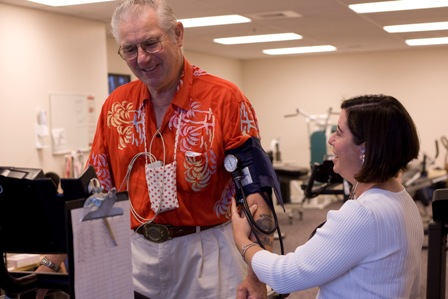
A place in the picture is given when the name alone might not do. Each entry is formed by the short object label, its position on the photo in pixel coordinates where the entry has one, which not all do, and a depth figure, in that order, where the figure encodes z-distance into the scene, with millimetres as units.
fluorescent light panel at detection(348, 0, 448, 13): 5488
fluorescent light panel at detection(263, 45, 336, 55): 9578
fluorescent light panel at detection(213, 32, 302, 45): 7862
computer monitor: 1176
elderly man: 1563
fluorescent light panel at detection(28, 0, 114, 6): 5074
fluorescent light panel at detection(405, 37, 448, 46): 8641
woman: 1335
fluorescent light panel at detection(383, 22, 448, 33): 7025
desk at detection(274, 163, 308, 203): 7652
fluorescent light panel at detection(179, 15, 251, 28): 6234
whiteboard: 5590
